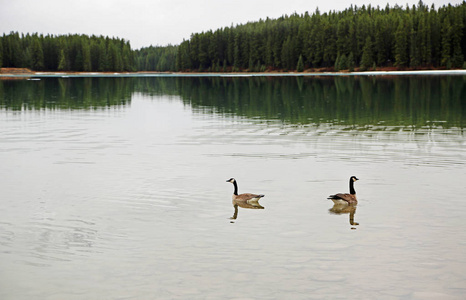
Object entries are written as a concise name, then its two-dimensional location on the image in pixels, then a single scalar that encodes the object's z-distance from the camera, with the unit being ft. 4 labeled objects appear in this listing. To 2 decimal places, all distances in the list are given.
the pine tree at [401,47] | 630.74
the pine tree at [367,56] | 648.79
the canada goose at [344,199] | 56.65
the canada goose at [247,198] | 58.54
